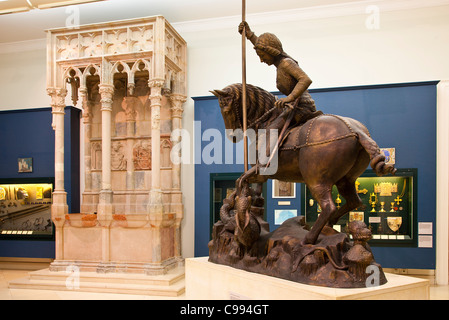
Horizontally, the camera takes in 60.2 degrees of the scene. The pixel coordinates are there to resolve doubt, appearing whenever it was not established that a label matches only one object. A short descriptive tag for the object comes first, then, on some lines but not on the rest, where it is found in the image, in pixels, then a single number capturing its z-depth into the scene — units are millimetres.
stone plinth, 2658
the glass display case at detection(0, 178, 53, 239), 8891
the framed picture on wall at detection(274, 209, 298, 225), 7172
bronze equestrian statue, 2879
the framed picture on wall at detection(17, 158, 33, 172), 8891
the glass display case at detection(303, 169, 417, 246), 6816
